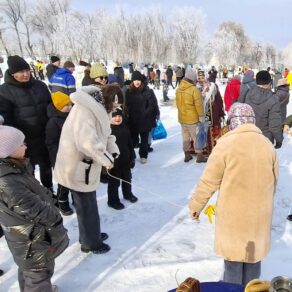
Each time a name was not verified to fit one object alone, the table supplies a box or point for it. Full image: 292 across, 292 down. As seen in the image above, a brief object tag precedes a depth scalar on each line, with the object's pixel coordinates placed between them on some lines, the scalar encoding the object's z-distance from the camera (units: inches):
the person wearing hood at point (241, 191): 89.0
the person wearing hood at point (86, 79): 233.6
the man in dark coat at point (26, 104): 148.7
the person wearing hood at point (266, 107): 175.9
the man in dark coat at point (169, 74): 830.6
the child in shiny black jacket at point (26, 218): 89.0
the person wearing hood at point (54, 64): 323.3
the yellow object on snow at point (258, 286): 52.6
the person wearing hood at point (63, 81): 228.1
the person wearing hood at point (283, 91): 289.6
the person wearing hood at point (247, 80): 267.5
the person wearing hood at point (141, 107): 229.9
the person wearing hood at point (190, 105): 230.5
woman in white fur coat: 114.3
